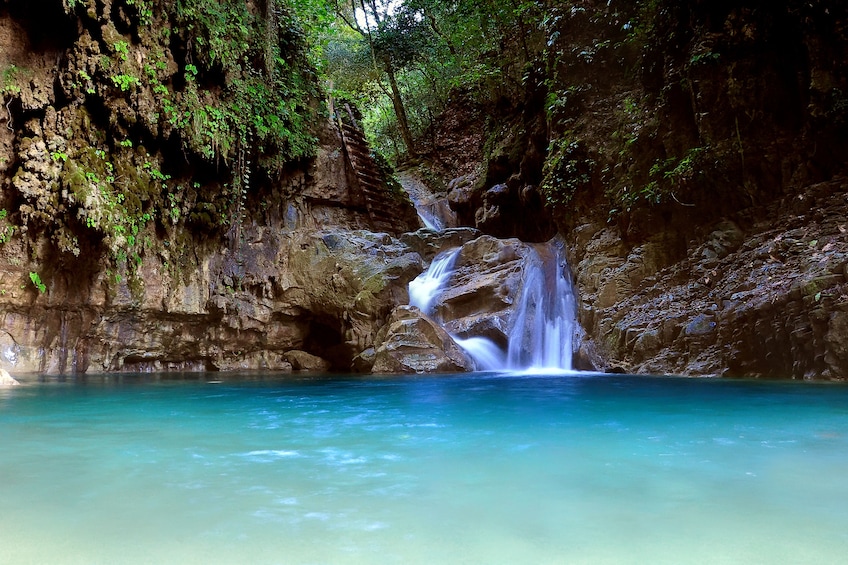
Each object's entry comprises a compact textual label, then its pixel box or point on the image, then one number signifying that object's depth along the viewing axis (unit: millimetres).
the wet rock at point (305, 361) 13595
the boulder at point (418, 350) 10430
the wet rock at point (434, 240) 15266
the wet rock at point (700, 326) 9070
